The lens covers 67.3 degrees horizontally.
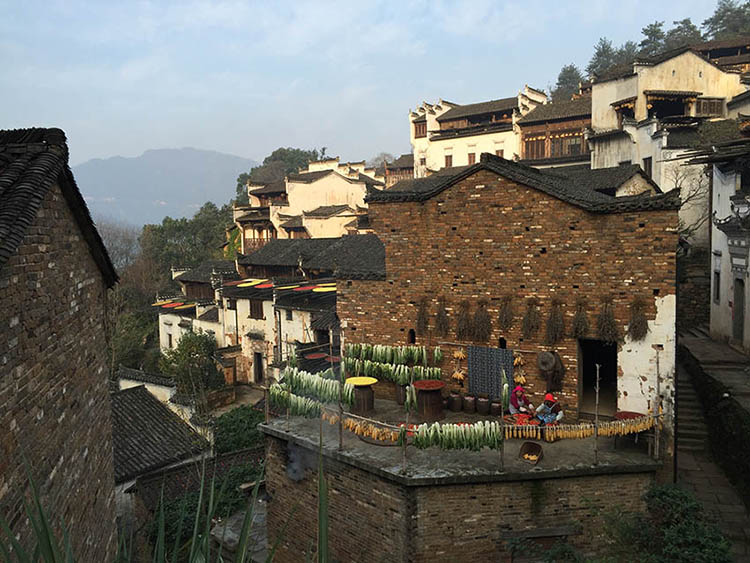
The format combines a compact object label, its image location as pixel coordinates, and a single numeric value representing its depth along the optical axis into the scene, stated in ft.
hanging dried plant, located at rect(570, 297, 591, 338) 39.55
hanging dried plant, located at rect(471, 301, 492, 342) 43.01
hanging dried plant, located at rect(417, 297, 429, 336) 45.21
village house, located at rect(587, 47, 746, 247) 98.37
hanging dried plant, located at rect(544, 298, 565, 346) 40.32
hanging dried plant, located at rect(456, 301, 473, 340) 43.68
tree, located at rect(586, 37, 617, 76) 231.71
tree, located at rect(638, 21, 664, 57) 203.59
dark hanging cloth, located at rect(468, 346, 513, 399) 42.93
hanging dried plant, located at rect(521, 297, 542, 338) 41.24
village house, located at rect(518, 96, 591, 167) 133.69
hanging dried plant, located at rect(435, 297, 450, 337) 44.47
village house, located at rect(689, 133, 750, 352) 57.41
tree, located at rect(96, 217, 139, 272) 220.43
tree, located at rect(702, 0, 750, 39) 181.52
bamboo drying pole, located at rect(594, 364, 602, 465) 33.60
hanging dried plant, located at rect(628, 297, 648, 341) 37.96
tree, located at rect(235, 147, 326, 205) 241.96
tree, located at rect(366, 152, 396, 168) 370.00
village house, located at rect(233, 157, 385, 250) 149.79
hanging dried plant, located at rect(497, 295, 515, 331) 42.09
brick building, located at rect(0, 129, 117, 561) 18.07
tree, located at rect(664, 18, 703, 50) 197.36
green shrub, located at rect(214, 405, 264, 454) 65.16
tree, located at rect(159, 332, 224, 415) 93.40
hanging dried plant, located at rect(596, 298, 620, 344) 38.83
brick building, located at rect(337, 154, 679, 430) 38.09
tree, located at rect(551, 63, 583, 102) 238.27
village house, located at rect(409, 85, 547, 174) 149.07
